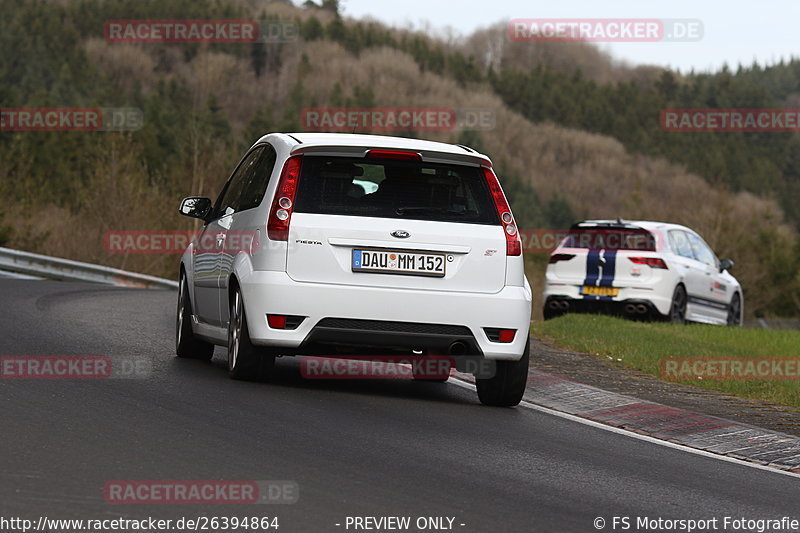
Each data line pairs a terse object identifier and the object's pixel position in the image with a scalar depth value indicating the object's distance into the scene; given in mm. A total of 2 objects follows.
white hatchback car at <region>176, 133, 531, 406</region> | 18047
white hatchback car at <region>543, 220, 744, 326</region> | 38562
